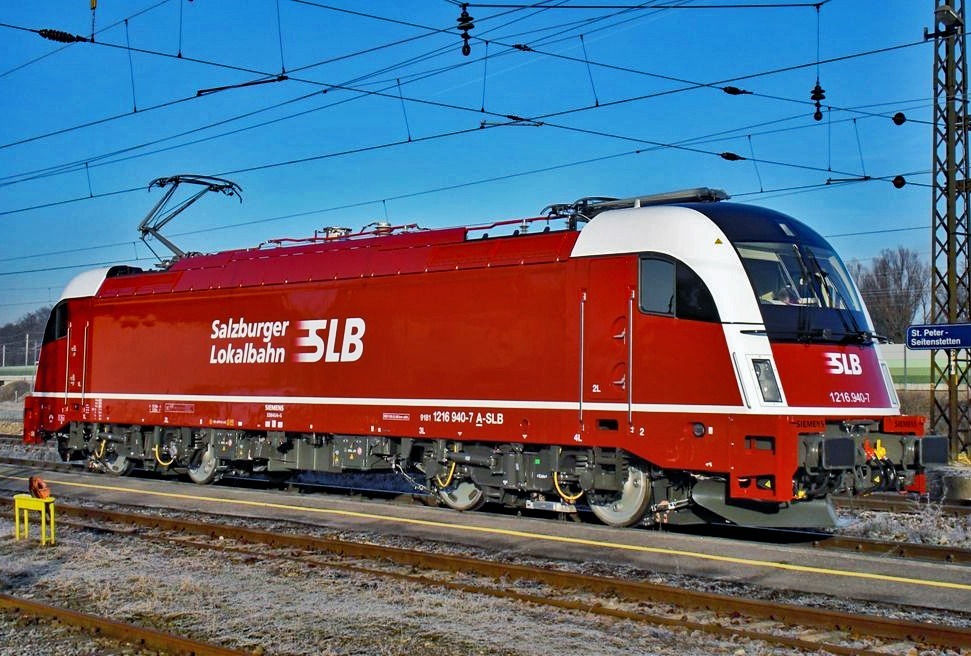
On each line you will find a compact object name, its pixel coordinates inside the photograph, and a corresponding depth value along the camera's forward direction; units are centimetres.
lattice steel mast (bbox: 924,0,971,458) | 2069
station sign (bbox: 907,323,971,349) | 1820
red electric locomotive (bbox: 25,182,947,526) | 1127
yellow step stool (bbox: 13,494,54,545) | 1215
